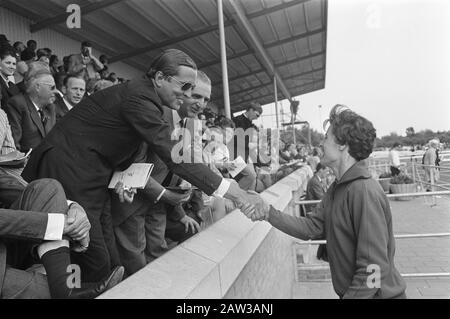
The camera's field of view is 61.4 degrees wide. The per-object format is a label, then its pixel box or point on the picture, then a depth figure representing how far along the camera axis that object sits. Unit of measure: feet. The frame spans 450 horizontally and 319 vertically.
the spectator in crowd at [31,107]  9.30
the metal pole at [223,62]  23.40
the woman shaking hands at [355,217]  5.89
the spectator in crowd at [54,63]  18.86
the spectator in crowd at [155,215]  7.98
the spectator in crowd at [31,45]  18.27
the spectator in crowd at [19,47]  18.31
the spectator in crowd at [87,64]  11.43
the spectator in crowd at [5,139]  7.62
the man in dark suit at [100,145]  6.41
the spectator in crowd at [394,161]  51.78
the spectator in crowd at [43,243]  4.77
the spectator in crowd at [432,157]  46.88
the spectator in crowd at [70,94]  11.05
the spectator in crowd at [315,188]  22.25
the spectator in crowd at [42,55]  16.26
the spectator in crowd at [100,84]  12.46
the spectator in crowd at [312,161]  51.64
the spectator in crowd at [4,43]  11.75
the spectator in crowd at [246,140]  15.23
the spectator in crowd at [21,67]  15.13
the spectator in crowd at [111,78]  20.58
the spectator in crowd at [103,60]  25.37
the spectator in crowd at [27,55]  17.29
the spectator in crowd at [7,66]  11.40
